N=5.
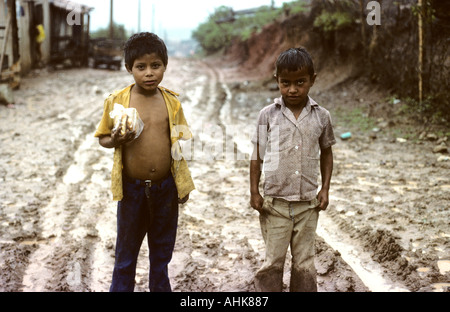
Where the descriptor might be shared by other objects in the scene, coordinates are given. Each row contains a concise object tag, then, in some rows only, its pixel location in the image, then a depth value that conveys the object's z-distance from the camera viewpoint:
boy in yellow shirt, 2.33
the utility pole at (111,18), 26.85
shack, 12.00
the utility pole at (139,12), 37.11
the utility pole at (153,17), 51.48
